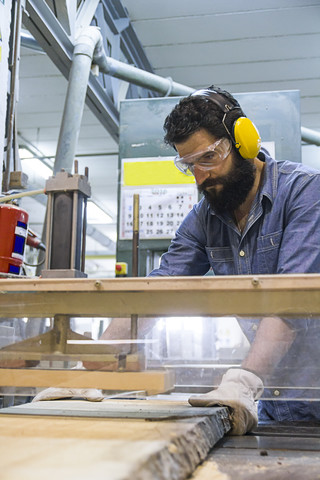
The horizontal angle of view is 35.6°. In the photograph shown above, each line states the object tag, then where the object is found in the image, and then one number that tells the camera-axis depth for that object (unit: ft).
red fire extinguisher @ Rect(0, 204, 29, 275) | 4.47
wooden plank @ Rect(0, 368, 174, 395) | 3.20
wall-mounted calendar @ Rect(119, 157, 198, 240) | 8.65
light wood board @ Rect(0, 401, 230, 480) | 1.87
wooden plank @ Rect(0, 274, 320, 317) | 3.19
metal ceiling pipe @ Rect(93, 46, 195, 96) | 9.40
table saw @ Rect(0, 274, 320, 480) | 2.63
